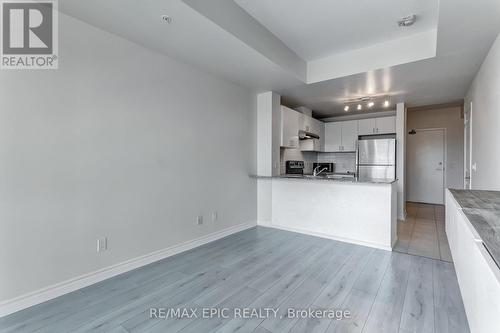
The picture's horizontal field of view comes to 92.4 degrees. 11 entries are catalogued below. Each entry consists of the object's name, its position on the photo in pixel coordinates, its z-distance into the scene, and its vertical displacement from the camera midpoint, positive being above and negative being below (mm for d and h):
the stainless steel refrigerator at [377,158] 5039 +166
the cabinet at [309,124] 5216 +962
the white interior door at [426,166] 6293 +1
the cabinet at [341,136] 5879 +757
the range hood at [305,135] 5291 +707
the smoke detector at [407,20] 2484 +1537
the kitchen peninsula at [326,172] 3398 -175
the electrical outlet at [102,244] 2357 -785
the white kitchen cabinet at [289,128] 4613 +762
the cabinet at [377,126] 5367 +932
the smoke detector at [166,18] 2076 +1292
